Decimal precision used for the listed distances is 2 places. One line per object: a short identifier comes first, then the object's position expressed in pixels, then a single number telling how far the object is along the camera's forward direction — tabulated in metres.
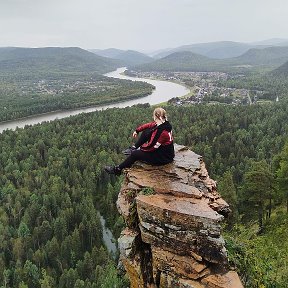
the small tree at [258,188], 38.50
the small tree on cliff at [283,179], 36.41
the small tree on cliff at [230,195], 37.85
